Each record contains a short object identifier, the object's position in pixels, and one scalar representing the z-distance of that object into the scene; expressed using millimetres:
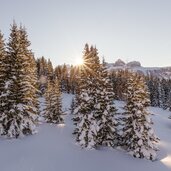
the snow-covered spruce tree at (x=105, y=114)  19462
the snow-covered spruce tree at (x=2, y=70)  19639
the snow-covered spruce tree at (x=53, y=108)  28080
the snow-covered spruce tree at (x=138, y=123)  18576
